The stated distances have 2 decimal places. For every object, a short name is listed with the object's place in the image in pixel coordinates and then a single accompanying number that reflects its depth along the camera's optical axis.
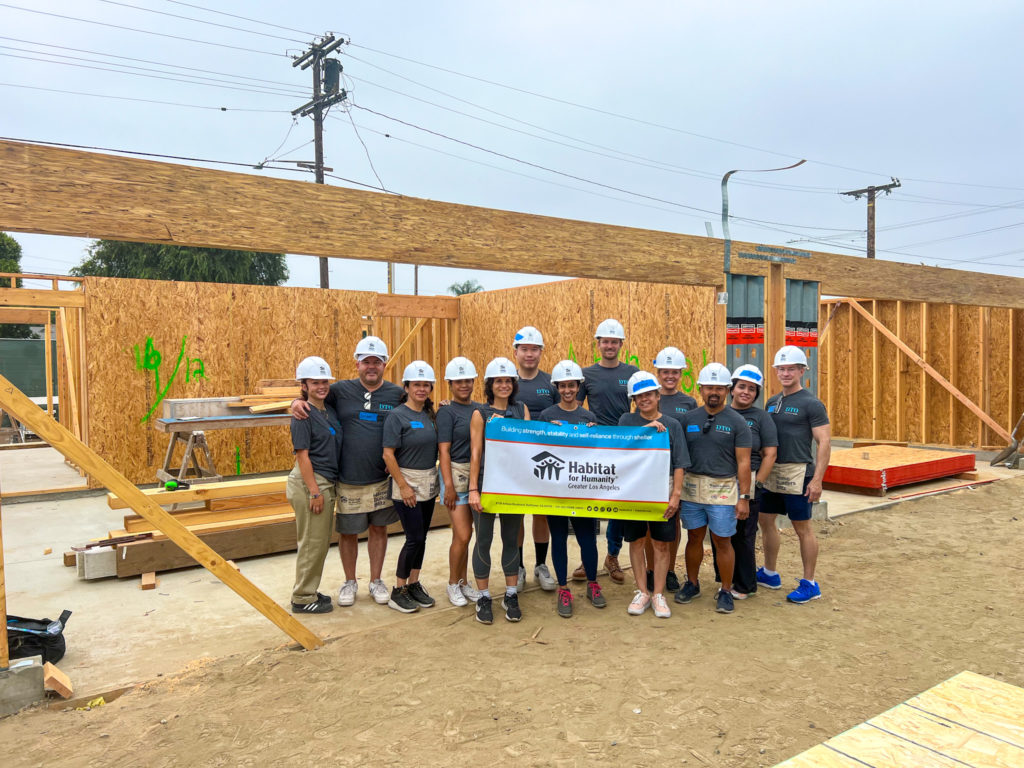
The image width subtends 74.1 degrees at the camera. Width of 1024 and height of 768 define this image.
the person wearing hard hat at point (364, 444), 4.82
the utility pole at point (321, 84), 20.28
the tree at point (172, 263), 32.62
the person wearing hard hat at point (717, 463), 4.71
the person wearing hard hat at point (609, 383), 5.46
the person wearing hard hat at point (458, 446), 4.71
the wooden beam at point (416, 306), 12.45
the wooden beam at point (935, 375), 12.22
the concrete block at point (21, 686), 3.49
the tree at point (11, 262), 30.66
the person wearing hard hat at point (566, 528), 4.87
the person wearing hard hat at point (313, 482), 4.67
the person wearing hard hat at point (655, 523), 4.70
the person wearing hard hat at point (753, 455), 4.91
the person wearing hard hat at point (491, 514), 4.71
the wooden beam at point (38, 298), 9.70
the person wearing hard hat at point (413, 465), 4.68
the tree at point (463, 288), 46.19
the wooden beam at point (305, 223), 4.19
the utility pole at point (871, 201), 28.01
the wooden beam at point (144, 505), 3.44
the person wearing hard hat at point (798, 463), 5.05
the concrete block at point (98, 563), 5.61
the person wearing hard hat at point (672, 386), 5.06
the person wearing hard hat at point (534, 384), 5.15
